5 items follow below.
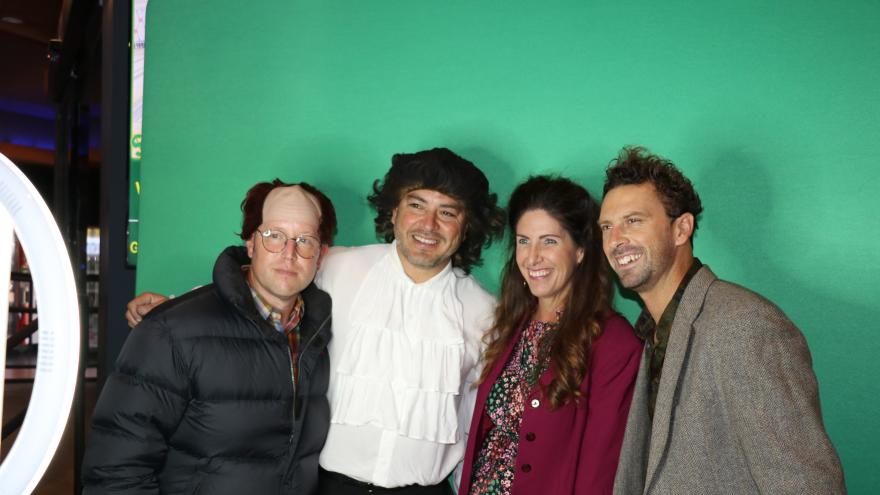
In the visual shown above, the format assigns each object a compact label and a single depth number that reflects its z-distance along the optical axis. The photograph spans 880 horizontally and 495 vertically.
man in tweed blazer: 1.50
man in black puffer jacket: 1.82
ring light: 0.91
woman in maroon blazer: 2.02
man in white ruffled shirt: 2.17
